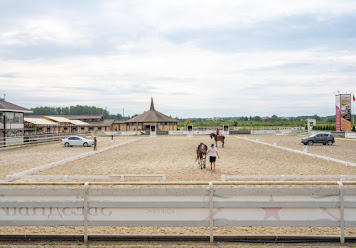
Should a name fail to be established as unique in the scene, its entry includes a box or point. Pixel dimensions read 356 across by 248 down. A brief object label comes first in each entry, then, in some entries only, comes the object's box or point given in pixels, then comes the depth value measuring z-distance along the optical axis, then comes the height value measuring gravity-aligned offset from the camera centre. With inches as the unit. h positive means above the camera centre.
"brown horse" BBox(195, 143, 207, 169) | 663.9 -63.4
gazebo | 3505.7 +18.7
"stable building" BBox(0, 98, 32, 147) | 1405.0 +5.8
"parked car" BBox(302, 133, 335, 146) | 1405.0 -77.0
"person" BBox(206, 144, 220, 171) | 636.1 -65.8
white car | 1460.4 -85.1
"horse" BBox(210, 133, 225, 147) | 1261.3 -60.0
